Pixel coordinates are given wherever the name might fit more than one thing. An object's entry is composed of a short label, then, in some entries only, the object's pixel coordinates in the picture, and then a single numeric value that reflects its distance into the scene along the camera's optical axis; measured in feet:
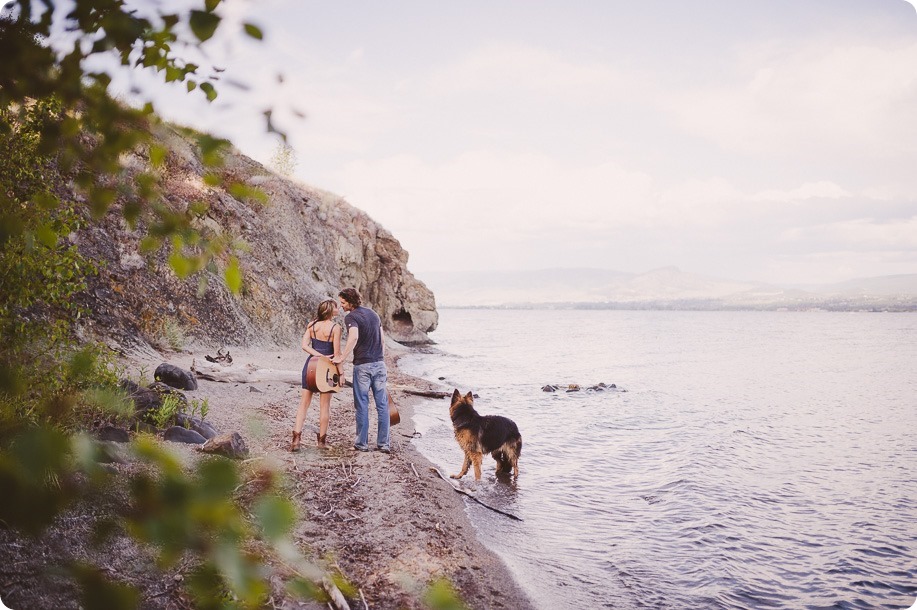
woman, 30.63
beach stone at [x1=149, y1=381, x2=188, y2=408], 30.93
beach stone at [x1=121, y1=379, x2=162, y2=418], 28.07
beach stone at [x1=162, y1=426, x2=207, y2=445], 26.63
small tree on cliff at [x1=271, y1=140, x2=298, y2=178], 125.29
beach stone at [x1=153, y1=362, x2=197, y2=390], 37.42
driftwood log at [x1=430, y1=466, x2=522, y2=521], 27.61
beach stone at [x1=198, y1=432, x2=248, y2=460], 24.50
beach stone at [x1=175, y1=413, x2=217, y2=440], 28.55
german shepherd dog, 31.96
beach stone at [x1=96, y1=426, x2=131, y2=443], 22.85
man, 31.27
